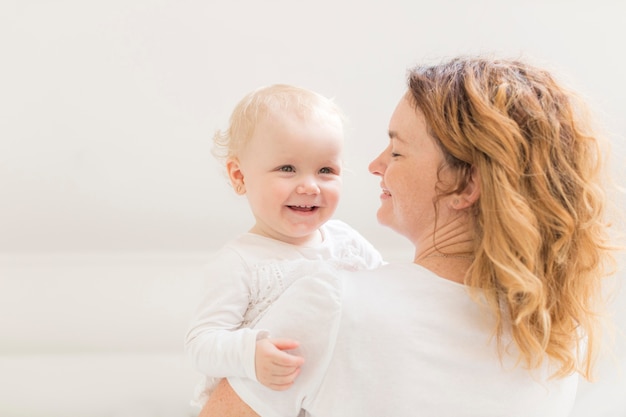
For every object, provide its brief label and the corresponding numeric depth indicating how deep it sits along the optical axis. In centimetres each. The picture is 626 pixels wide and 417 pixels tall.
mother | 120
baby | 152
